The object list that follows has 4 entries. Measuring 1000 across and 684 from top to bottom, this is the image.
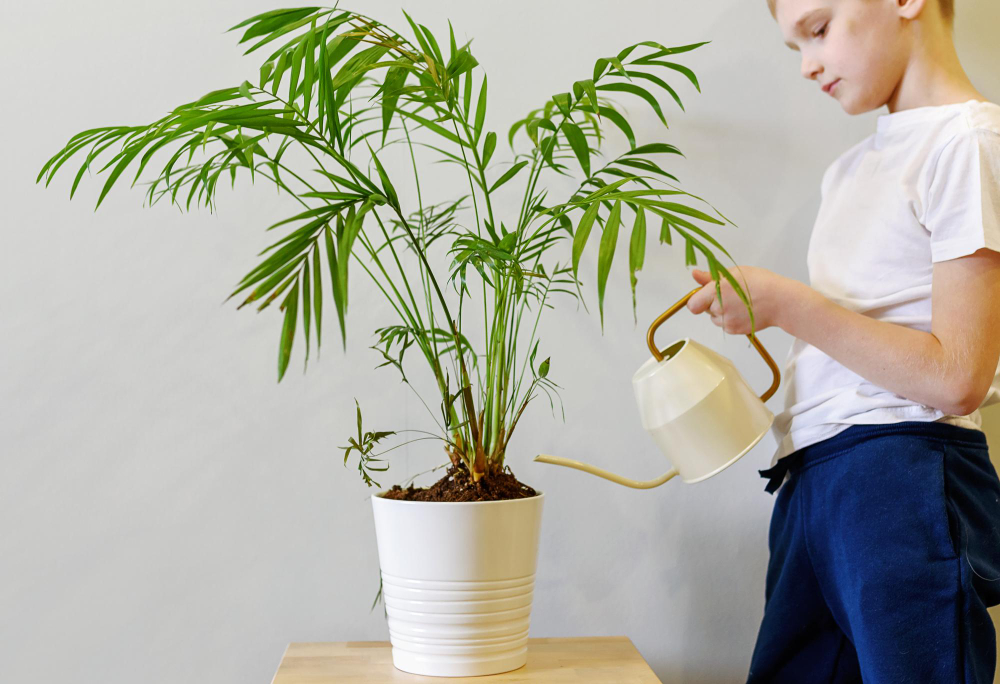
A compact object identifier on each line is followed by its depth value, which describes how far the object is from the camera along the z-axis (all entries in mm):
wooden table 912
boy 821
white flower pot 872
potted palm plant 752
